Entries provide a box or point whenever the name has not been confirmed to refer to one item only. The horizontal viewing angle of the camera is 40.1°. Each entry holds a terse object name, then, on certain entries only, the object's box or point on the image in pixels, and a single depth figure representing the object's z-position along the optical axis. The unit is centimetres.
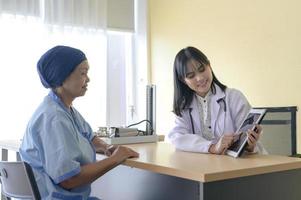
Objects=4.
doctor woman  190
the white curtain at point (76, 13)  398
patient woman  138
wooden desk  129
